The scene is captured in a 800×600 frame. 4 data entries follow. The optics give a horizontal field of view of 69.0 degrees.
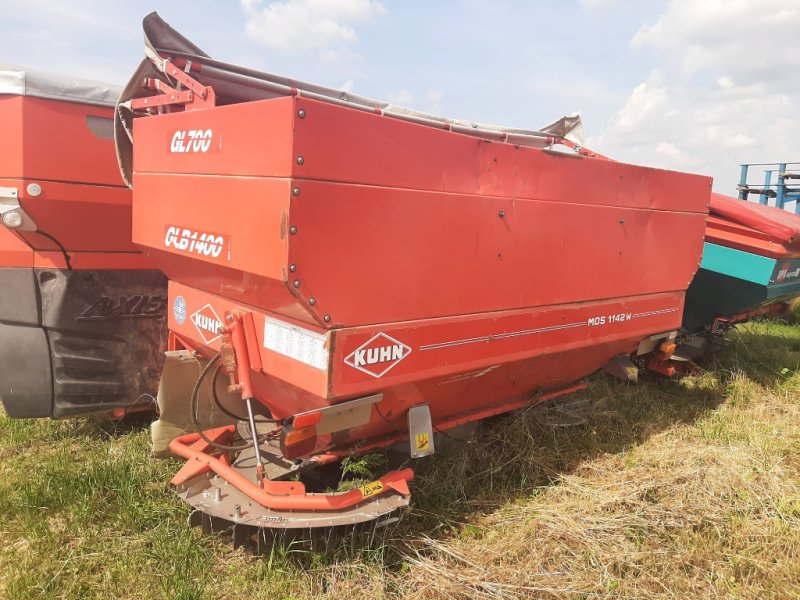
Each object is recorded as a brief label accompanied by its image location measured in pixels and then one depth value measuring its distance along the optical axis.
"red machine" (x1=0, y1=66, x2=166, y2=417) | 3.47
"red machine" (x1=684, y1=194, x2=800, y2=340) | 5.43
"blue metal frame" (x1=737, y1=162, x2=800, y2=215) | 11.28
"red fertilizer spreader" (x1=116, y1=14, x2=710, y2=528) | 2.38
